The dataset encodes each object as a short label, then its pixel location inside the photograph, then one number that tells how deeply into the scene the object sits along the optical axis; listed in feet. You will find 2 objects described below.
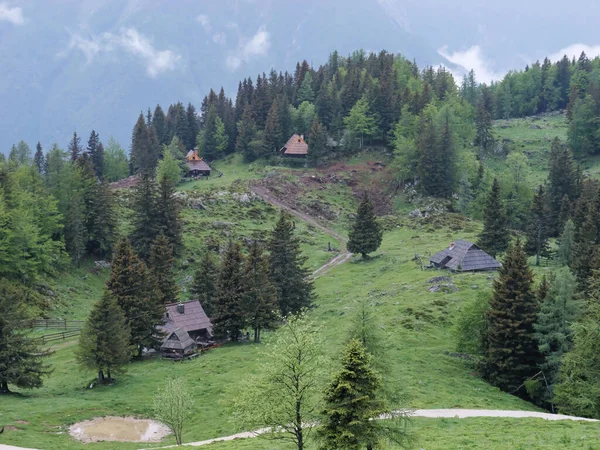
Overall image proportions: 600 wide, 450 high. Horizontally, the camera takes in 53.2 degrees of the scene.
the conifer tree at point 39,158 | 518.45
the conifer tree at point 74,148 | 471.21
